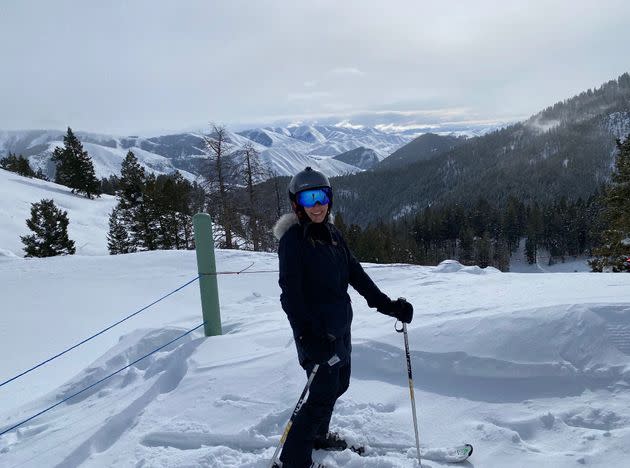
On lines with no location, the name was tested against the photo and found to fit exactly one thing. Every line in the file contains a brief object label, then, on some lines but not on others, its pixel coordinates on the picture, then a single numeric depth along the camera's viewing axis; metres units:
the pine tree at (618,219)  21.94
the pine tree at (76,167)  46.16
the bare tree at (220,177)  22.69
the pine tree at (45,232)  28.20
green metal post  5.00
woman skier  2.68
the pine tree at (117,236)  33.46
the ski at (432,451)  2.98
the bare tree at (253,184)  23.23
